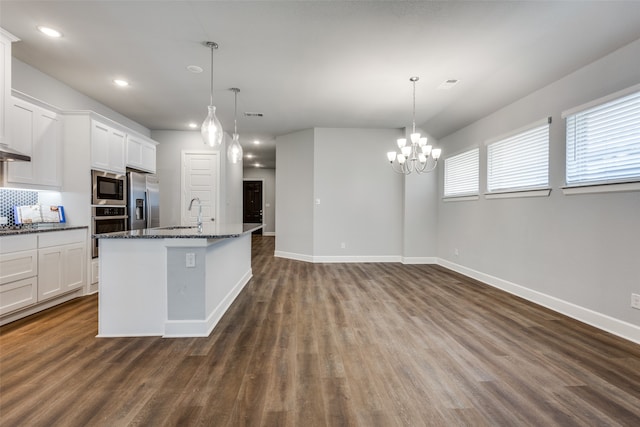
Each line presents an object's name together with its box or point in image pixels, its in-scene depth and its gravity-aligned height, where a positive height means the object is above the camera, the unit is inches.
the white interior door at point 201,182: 245.3 +20.8
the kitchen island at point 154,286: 102.3 -27.7
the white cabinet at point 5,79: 108.1 +47.0
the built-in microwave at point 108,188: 154.3 +10.1
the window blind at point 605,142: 103.5 +26.2
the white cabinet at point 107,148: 153.9 +32.6
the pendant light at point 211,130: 121.3 +31.8
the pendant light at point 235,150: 160.2 +31.1
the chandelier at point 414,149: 158.4 +33.7
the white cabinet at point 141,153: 185.6 +35.8
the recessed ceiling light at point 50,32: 108.0 +65.0
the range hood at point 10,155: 111.3 +19.8
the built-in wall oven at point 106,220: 152.8 -7.6
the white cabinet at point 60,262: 123.0 -25.4
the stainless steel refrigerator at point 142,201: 183.5 +3.7
